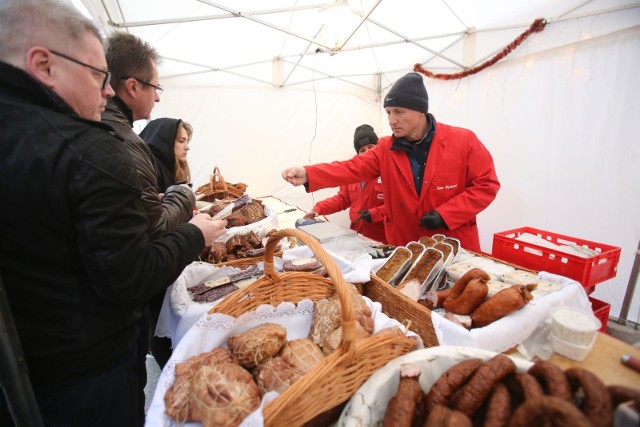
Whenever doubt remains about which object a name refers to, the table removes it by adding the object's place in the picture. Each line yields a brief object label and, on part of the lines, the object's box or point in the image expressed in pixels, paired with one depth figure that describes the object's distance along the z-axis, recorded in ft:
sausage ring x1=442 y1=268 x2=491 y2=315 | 4.31
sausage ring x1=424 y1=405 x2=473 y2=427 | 2.25
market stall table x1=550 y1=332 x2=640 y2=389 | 3.51
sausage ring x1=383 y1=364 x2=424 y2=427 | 2.49
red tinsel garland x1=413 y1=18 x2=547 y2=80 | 11.77
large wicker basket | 2.48
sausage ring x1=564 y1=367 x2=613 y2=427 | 2.02
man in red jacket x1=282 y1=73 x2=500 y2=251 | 7.73
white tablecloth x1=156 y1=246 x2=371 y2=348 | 4.70
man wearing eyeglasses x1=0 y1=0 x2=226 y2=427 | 2.65
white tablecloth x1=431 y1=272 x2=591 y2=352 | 3.81
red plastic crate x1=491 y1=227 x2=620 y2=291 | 5.63
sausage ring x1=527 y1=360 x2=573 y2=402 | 2.28
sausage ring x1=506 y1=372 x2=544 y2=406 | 2.32
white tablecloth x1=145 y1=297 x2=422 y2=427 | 2.93
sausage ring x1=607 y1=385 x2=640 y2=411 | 2.07
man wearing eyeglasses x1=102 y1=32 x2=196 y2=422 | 4.75
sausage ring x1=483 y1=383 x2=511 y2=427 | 2.29
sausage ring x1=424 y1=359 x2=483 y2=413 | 2.68
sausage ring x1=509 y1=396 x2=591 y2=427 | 1.87
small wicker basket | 11.21
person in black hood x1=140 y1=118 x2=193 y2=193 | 8.29
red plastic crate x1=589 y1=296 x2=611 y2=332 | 5.99
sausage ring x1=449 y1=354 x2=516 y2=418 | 2.52
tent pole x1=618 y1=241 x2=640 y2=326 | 7.80
